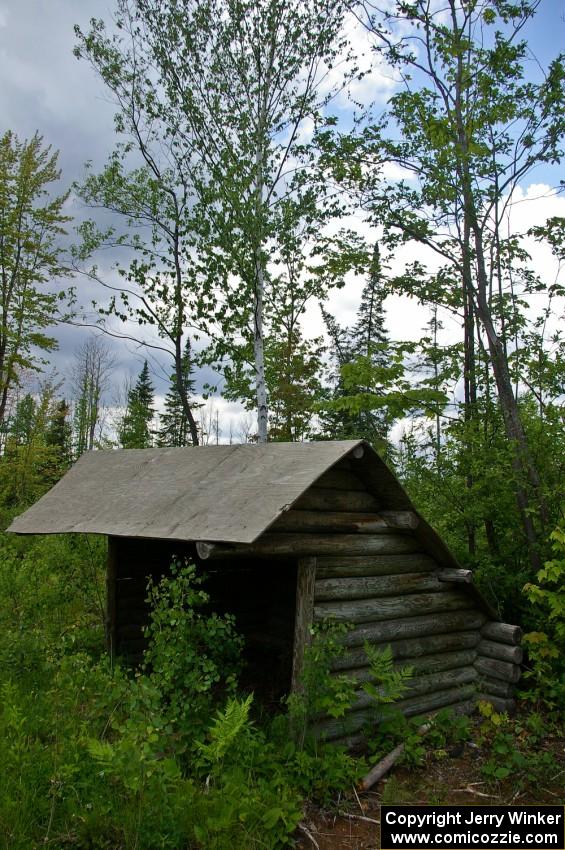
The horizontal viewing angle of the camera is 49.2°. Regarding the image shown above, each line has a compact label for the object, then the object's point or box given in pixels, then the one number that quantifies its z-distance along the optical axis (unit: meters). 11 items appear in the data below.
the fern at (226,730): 4.39
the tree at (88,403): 36.34
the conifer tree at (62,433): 35.12
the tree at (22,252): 20.75
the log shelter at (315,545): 5.65
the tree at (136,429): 20.83
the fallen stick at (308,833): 4.52
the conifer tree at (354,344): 22.80
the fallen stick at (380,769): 5.41
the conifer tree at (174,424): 37.50
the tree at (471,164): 8.51
